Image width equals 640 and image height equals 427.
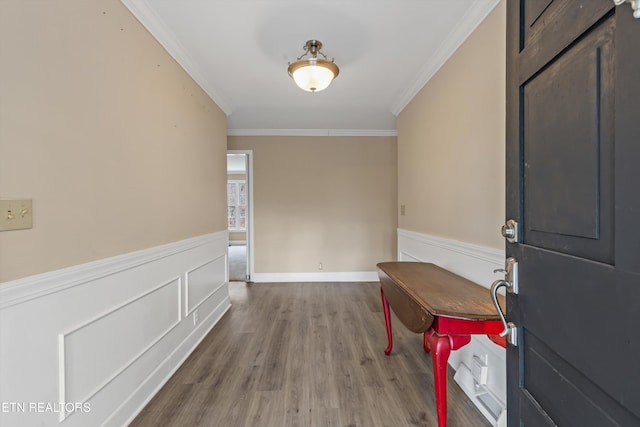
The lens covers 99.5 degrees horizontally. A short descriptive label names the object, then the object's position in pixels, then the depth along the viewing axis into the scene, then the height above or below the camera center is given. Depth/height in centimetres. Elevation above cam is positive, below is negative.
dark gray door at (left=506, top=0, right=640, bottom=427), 48 +0
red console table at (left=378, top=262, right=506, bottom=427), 129 -52
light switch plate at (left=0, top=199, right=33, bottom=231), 95 +0
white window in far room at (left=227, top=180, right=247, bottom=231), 925 +28
